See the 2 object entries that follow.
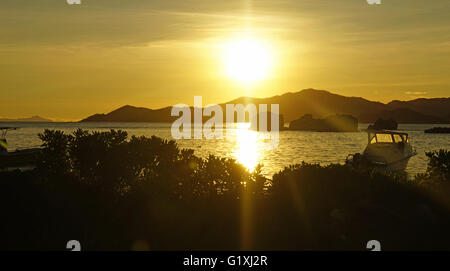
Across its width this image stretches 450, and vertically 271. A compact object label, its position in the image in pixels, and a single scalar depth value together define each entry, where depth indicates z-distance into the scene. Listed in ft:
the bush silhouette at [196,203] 39.93
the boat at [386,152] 127.85
